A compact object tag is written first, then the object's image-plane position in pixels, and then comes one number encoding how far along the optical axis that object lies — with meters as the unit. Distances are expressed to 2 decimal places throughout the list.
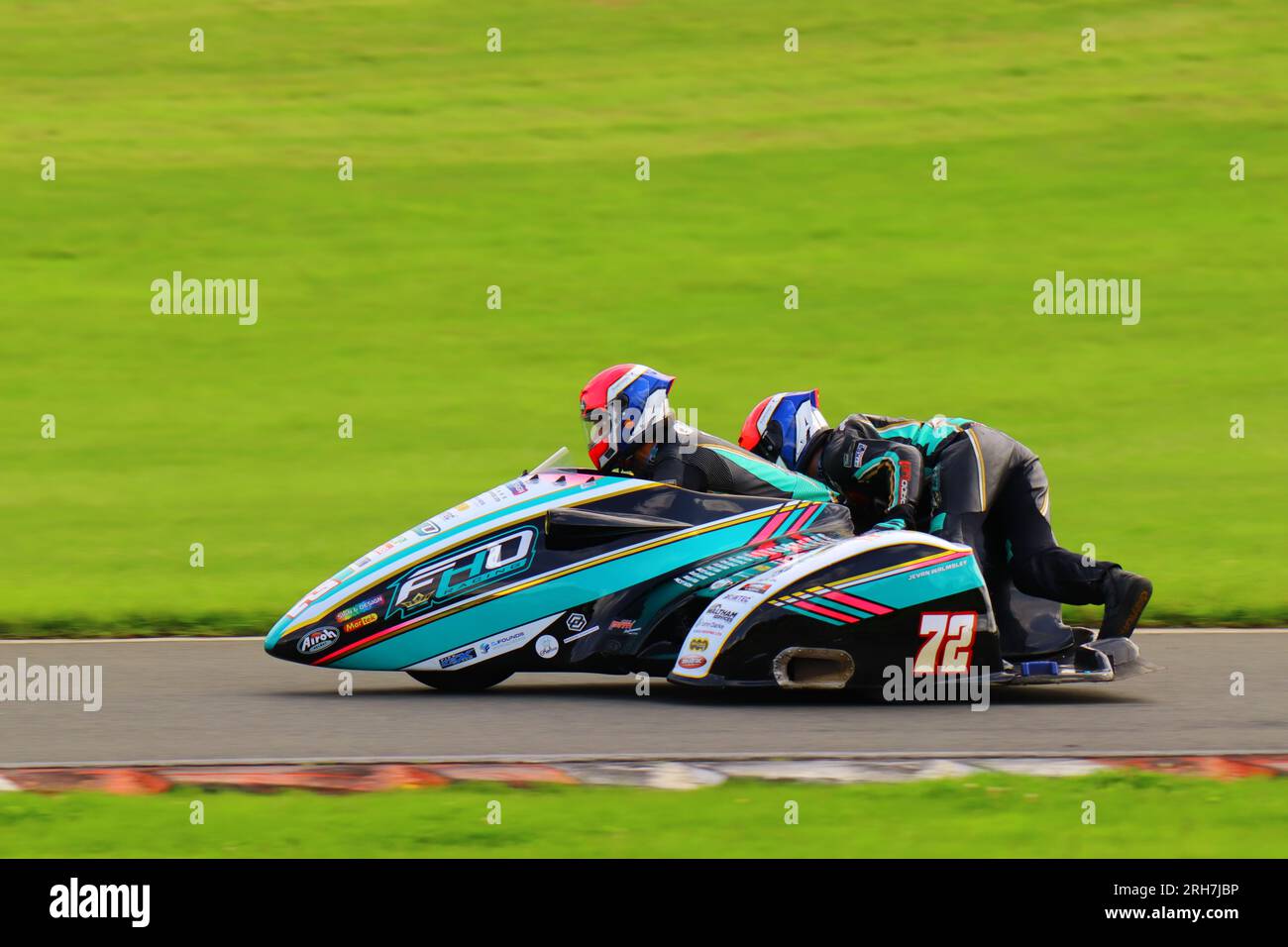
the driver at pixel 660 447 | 17.66
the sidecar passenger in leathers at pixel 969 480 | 17.50
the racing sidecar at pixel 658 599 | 16.58
